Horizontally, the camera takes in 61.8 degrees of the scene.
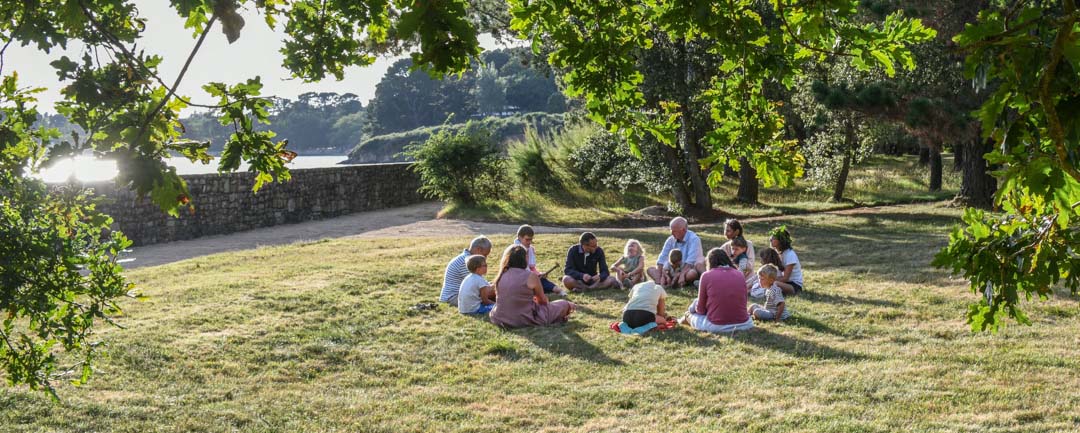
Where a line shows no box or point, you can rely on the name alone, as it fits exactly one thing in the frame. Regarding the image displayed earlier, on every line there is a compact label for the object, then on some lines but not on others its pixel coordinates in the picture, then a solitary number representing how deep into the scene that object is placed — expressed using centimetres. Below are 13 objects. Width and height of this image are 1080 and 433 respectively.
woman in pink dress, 877
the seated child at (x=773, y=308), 855
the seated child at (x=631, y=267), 1094
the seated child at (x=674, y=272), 1081
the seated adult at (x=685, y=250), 1084
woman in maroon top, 805
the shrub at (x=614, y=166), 2158
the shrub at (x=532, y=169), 2514
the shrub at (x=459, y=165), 2277
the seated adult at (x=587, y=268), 1095
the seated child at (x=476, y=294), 951
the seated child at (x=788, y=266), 1004
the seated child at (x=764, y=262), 962
